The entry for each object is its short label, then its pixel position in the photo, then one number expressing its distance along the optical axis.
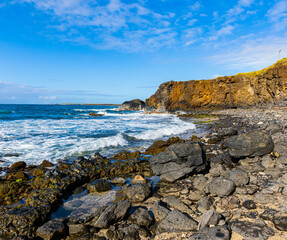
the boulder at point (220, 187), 5.44
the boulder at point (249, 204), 4.68
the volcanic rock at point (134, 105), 89.06
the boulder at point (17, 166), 9.02
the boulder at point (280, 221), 3.75
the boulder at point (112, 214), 4.54
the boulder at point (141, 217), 4.61
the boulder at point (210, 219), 4.11
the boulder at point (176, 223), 4.25
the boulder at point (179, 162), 7.37
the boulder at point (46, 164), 9.46
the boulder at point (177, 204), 5.03
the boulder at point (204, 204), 4.97
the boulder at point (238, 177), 5.91
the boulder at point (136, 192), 5.92
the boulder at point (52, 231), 4.34
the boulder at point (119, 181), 7.43
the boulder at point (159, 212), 4.77
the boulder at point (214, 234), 3.65
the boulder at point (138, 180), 7.39
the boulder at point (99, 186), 6.77
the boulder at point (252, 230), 3.65
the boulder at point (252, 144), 7.55
